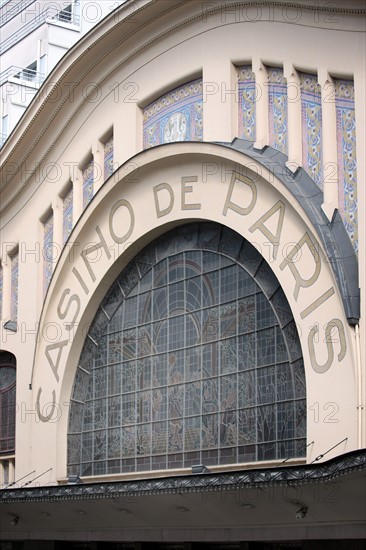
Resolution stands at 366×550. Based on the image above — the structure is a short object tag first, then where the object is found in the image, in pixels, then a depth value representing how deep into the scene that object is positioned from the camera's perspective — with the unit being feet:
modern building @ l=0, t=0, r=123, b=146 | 122.93
